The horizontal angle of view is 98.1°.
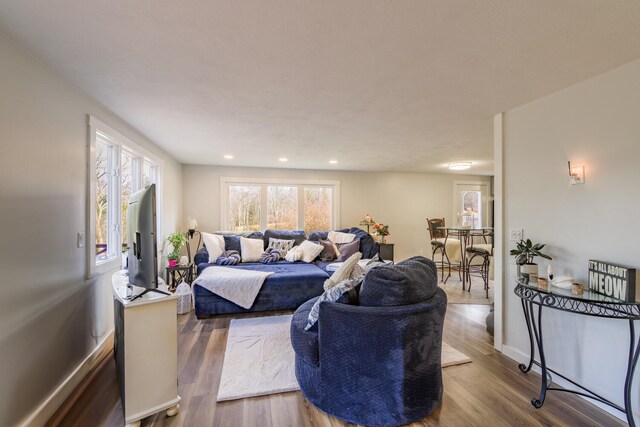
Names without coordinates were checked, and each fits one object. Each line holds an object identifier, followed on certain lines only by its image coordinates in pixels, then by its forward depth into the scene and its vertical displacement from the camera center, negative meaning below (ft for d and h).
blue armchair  5.62 -2.95
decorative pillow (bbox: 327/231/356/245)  17.57 -1.67
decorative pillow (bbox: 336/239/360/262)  16.25 -2.28
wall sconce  6.88 +0.89
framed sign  5.45 -1.47
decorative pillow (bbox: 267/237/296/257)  16.35 -2.02
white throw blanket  11.51 -3.09
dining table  14.73 -2.61
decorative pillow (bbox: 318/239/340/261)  16.26 -2.42
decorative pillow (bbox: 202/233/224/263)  14.75 -1.83
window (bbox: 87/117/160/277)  7.68 +0.47
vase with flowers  19.35 -1.34
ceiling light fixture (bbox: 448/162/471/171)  17.31 +2.91
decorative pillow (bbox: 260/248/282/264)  15.26 -2.50
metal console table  5.45 -2.10
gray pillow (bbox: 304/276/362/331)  6.25 -1.89
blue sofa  11.55 -3.40
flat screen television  6.00 -0.66
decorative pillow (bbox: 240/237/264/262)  15.44 -2.14
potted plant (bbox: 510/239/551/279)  7.31 -1.24
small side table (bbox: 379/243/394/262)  18.83 -2.76
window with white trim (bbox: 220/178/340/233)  19.29 +0.51
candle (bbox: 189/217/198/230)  16.81 -0.71
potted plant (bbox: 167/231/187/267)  13.30 -1.73
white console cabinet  5.57 -2.94
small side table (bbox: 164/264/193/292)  13.11 -3.16
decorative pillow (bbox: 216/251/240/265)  14.30 -2.46
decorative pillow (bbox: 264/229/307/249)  17.30 -1.53
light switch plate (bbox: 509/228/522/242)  8.52 -0.76
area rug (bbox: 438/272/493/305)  13.88 -4.51
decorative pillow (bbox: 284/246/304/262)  15.62 -2.49
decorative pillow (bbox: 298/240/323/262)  15.87 -2.27
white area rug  6.94 -4.41
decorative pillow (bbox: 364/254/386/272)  8.38 -1.54
